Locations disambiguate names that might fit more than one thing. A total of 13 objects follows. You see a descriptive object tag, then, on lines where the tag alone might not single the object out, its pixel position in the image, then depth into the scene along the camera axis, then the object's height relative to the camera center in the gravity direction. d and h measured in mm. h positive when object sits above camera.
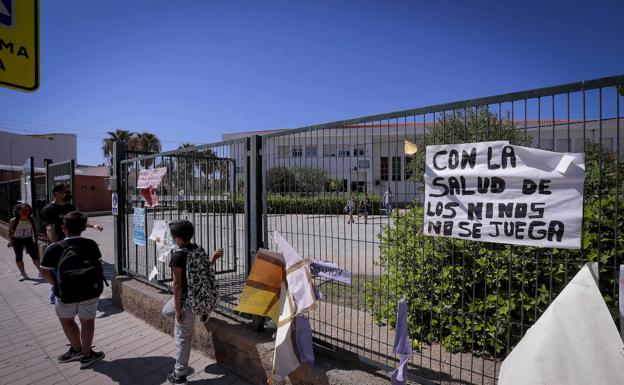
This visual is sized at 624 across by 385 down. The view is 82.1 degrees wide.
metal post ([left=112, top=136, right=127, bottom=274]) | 6074 -143
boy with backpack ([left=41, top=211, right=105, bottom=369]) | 3777 -969
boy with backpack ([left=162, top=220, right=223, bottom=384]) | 3439 -967
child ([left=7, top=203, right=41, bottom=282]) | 7696 -935
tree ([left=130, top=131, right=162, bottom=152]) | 47562 +6625
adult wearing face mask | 6086 -391
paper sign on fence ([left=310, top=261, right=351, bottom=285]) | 3010 -716
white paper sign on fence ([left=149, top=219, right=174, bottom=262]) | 4840 -661
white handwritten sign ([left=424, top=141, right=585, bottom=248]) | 2090 -40
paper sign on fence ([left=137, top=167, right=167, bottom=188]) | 5141 +206
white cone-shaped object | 1779 -815
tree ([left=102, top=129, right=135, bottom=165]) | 48281 +7308
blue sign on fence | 5512 -563
